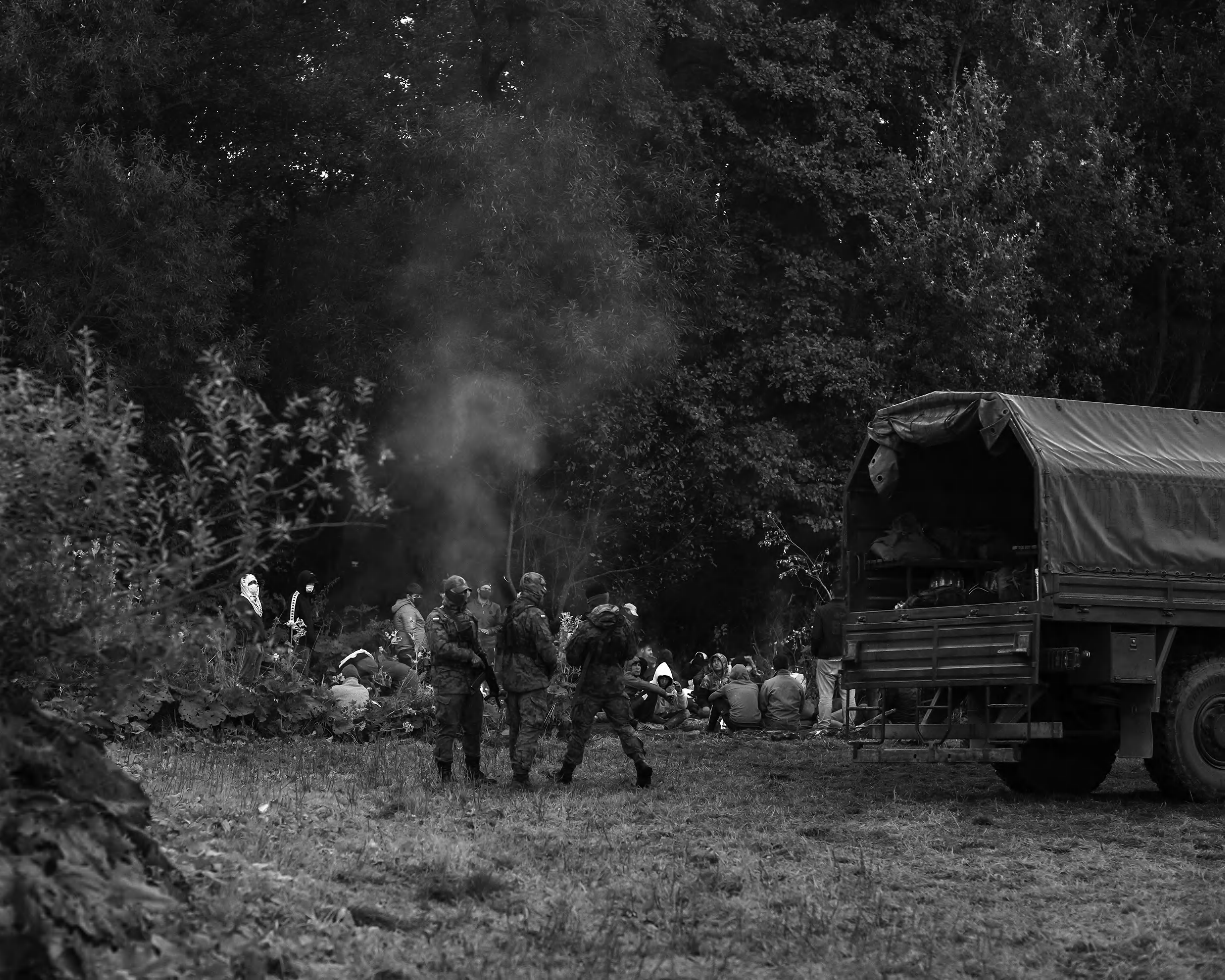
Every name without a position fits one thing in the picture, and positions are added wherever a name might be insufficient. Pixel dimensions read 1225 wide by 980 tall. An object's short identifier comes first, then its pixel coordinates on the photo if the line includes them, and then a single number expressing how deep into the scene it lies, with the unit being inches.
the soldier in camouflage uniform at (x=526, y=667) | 560.4
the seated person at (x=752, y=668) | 943.0
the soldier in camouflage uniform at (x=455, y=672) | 572.1
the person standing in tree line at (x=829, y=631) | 765.3
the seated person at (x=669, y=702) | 901.2
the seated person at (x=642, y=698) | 900.6
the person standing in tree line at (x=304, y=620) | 847.7
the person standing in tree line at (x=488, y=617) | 773.9
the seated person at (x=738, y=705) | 864.9
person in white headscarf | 749.3
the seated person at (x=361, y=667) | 801.7
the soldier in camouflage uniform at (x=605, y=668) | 565.3
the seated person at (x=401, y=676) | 800.3
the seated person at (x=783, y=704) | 856.3
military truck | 526.9
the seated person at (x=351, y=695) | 762.8
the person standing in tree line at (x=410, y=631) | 900.0
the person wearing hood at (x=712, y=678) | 991.6
